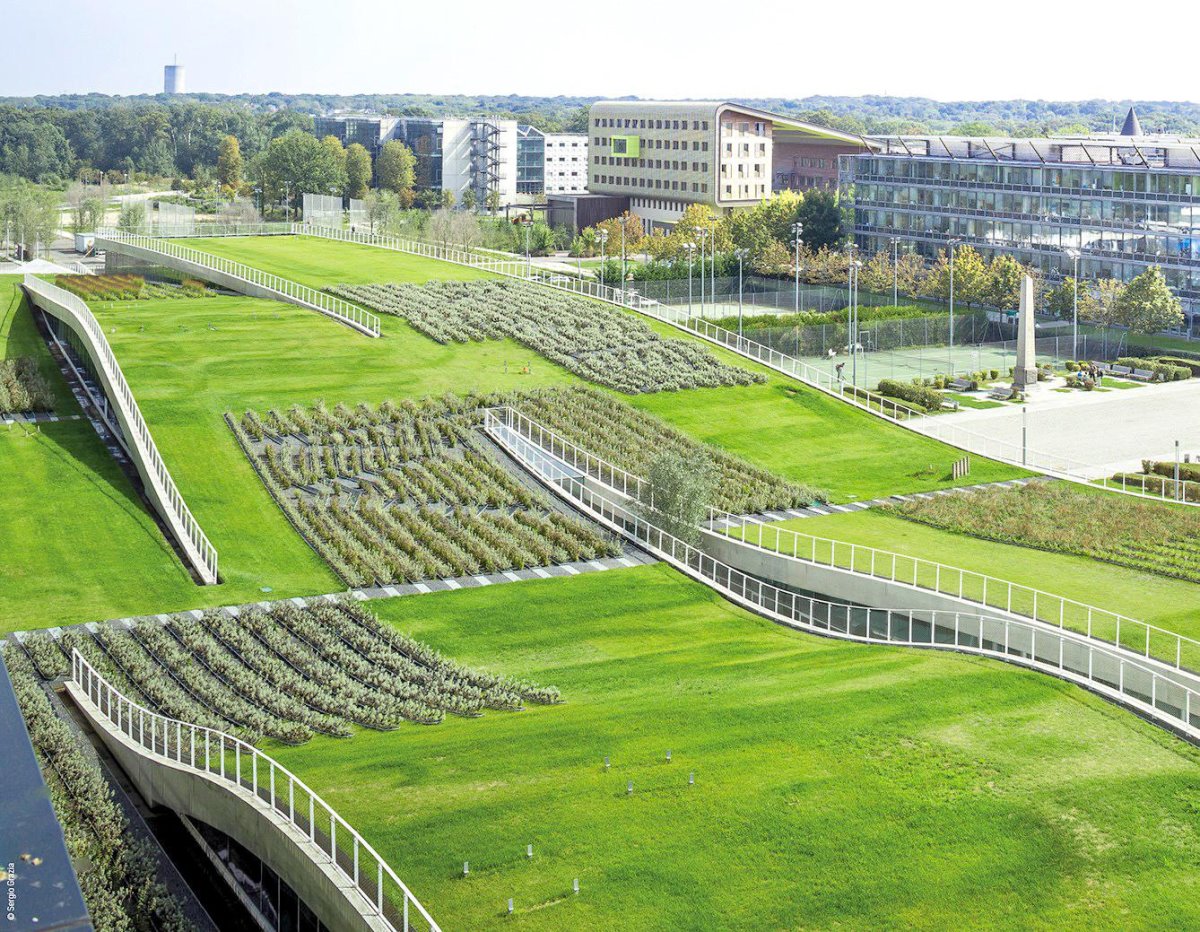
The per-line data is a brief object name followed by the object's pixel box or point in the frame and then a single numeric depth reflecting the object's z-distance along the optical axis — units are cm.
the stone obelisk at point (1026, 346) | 6412
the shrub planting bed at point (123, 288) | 6988
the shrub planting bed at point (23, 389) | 5153
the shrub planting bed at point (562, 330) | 6125
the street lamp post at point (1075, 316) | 7038
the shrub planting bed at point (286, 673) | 2795
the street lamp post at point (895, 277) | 8531
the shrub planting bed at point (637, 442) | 4750
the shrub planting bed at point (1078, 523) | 4134
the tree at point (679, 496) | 4188
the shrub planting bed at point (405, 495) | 4094
